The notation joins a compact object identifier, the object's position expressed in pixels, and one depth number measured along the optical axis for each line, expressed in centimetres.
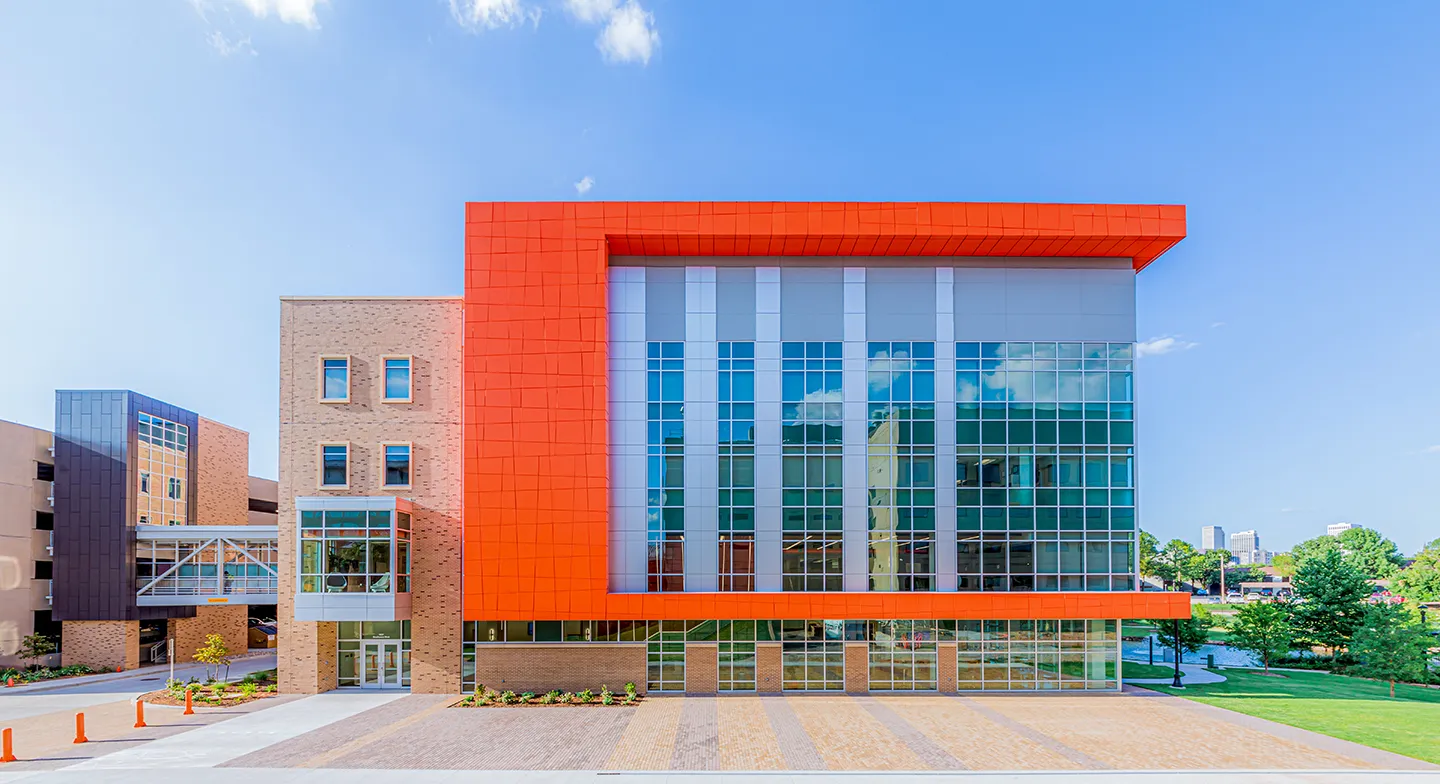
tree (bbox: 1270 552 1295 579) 12522
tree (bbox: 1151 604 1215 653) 3453
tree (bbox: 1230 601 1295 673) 3588
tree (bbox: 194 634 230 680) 2642
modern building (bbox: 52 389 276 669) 3188
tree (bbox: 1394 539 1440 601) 4482
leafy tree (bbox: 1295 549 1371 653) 3706
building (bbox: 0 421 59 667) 3100
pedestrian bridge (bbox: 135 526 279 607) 3175
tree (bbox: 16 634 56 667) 3120
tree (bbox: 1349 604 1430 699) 3075
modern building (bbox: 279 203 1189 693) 2564
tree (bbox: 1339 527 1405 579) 6556
